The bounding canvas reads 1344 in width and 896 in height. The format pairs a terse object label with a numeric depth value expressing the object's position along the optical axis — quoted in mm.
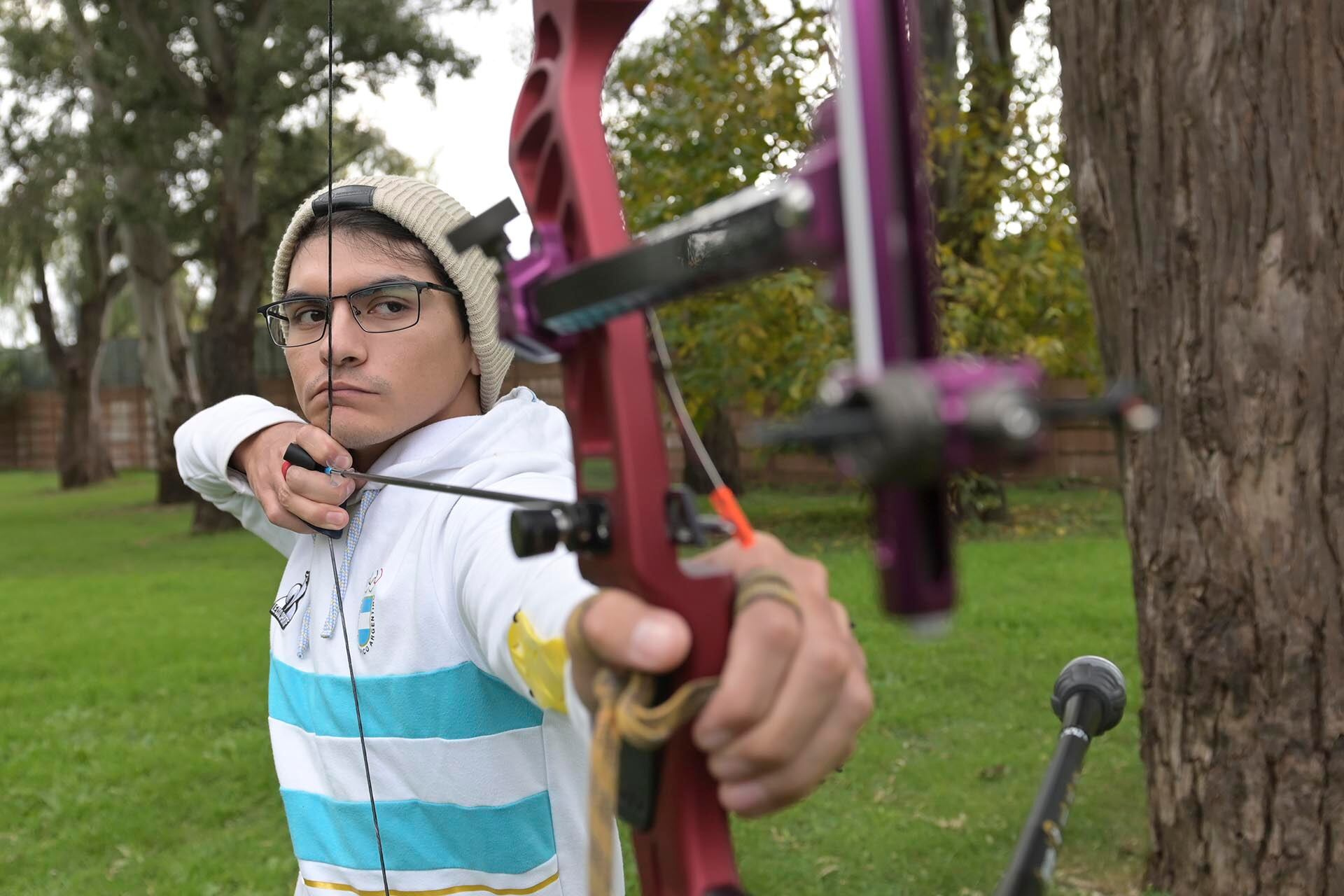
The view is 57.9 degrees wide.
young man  1257
